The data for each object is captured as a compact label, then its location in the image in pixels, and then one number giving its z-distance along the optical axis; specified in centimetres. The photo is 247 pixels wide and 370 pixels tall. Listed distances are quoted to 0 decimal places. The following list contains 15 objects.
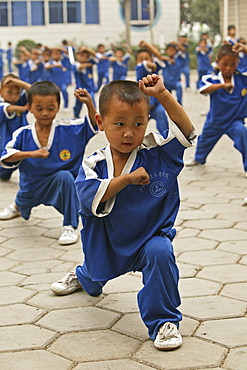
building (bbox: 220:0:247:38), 2966
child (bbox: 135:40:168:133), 845
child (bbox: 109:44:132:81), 1798
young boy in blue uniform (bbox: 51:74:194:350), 286
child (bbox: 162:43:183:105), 1279
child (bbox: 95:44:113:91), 1819
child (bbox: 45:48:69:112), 1479
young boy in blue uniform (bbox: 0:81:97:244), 475
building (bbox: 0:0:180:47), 3512
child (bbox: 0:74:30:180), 631
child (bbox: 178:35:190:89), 1597
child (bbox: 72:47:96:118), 1324
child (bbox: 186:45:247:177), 666
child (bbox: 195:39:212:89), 1733
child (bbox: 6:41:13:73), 2845
